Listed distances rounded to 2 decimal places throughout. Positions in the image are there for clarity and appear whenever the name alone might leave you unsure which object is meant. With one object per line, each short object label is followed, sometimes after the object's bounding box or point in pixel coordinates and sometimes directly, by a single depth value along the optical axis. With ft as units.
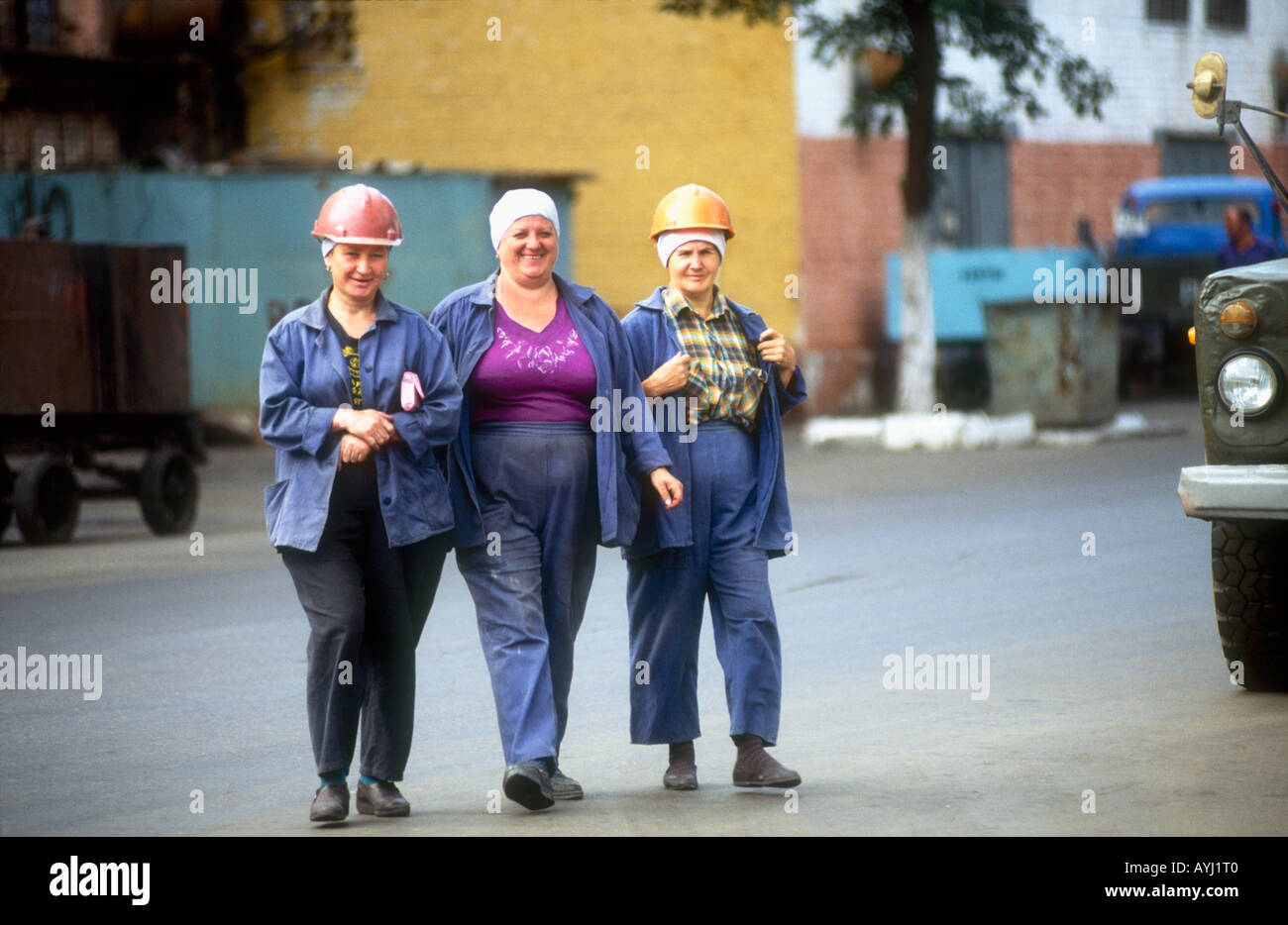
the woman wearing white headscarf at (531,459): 39.29
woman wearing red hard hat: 37.76
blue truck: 177.47
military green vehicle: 44.75
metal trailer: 90.79
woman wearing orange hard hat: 40.83
